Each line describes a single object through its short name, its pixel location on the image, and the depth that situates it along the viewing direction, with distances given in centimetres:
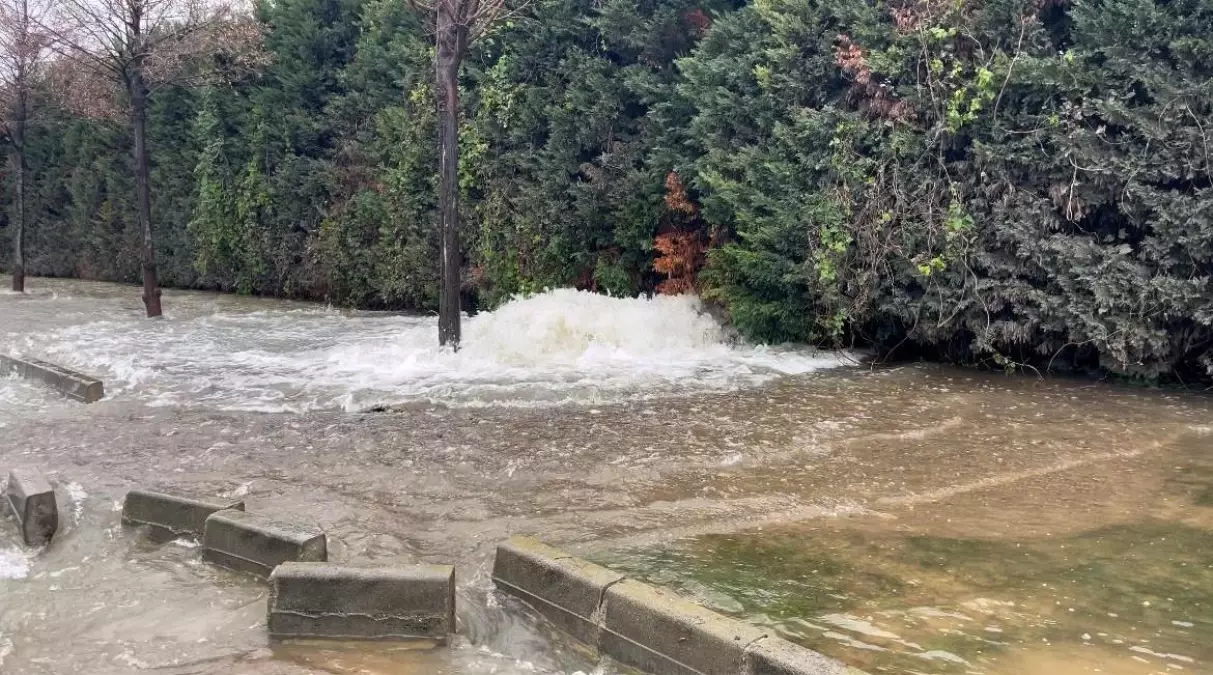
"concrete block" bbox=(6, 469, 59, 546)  477
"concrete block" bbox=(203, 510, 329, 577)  425
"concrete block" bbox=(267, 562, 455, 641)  377
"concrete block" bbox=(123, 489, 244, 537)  477
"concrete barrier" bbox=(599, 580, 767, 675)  330
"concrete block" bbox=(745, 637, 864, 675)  307
